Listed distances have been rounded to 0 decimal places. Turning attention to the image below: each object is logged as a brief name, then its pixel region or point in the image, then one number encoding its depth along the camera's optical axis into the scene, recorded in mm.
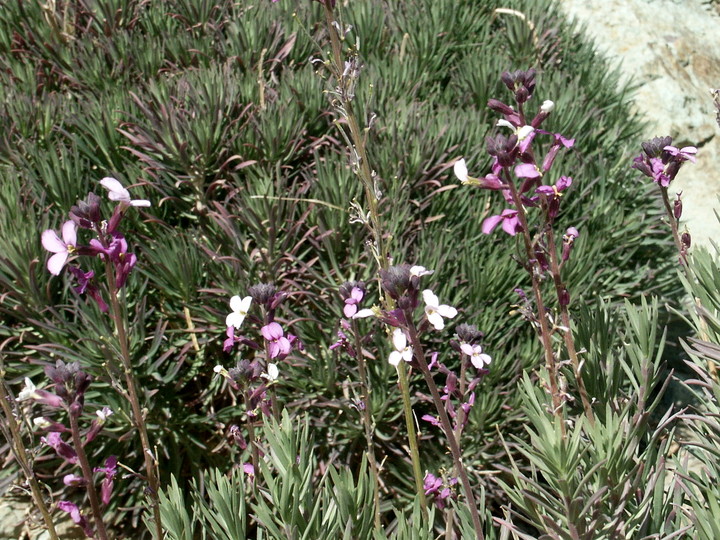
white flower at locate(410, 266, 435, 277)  400
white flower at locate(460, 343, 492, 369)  501
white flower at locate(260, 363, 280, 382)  486
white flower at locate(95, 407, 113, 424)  451
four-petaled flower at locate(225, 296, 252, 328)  506
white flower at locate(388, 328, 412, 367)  407
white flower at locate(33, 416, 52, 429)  430
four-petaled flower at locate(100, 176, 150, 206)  439
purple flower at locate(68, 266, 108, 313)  443
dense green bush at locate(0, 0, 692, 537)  700
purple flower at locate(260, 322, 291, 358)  498
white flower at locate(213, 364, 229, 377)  486
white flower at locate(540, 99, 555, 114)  468
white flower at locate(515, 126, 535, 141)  439
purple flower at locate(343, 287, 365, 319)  499
